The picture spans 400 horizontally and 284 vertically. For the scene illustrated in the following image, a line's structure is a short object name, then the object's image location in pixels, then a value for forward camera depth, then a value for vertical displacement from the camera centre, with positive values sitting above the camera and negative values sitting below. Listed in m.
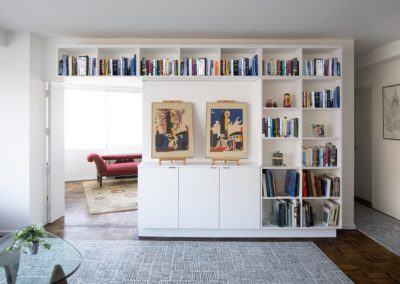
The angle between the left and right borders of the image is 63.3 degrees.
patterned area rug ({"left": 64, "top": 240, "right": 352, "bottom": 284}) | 3.05 -1.26
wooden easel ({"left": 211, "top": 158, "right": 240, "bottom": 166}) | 4.21 -0.23
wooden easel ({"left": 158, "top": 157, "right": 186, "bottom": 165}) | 4.20 -0.22
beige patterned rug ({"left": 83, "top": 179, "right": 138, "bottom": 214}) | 5.62 -1.07
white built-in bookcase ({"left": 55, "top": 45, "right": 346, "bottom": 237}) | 4.14 +0.60
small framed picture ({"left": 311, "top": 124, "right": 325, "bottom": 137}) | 4.27 +0.15
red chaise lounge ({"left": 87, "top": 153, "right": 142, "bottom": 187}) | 7.22 -0.53
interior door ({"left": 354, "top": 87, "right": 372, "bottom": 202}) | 5.88 -0.04
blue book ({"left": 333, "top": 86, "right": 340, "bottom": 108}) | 4.14 +0.57
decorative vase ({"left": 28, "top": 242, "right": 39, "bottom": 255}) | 2.56 -0.84
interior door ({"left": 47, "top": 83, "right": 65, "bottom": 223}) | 4.69 -0.17
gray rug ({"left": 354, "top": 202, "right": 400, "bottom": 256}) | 3.99 -1.20
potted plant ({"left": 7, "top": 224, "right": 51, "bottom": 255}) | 2.52 -0.75
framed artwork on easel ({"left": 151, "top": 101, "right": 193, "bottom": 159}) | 4.21 +0.16
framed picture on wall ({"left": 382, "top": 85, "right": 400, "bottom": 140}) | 4.90 +0.46
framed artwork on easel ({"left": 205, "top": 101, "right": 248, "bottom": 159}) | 4.25 +0.13
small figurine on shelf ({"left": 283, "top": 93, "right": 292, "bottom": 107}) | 4.20 +0.53
